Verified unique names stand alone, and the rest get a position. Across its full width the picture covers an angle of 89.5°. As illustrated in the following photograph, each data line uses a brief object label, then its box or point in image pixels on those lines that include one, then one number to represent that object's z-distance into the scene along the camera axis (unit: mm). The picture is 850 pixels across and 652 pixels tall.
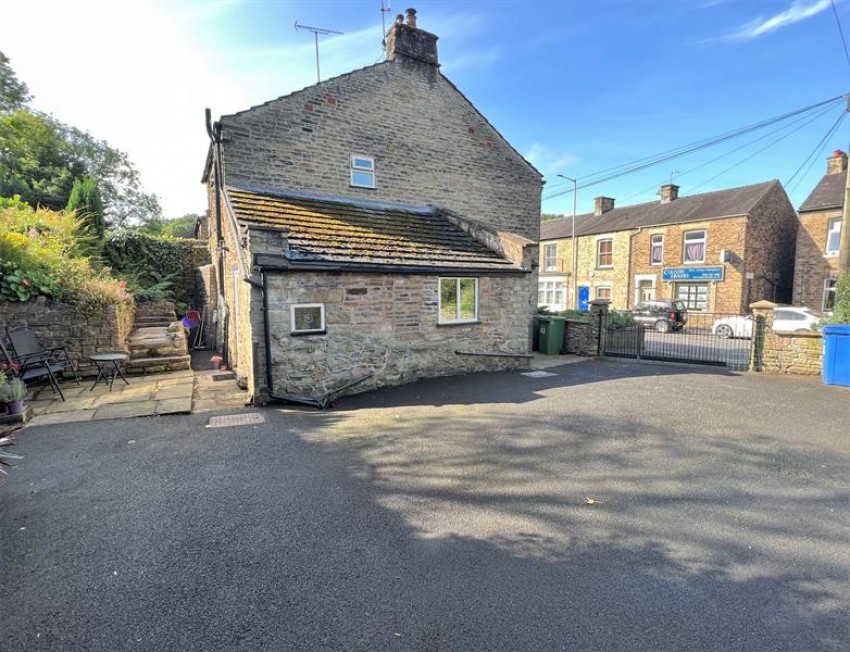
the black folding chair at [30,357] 7707
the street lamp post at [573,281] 30039
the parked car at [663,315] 21797
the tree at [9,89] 13711
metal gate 11977
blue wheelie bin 8930
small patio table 8268
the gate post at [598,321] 13836
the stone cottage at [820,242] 22516
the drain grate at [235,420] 6789
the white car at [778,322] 17172
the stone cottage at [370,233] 8227
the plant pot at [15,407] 6433
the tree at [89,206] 16547
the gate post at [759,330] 10523
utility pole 10125
